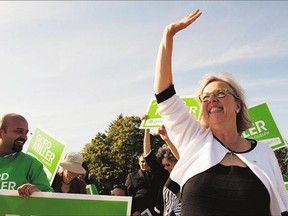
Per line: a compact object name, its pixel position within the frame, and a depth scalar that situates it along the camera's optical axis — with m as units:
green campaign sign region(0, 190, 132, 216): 3.07
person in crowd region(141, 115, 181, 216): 3.94
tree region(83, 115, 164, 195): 43.31
